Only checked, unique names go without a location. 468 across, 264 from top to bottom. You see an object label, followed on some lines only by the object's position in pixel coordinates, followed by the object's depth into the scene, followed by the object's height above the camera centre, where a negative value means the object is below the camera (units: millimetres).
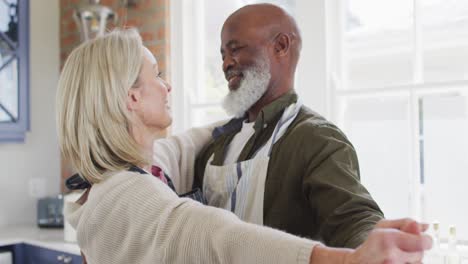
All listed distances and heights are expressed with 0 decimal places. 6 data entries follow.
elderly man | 1158 -50
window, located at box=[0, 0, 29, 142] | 3186 +401
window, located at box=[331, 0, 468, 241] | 2041 +131
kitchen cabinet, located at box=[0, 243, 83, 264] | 2585 -595
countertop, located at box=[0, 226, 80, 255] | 2609 -534
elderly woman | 765 -112
